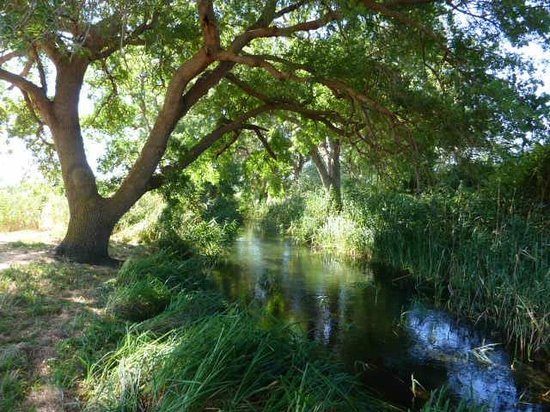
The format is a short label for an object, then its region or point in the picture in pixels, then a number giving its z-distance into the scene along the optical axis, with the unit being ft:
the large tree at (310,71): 25.58
